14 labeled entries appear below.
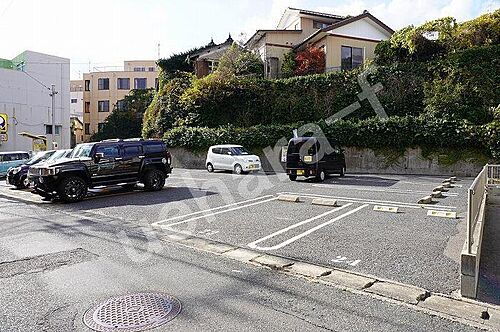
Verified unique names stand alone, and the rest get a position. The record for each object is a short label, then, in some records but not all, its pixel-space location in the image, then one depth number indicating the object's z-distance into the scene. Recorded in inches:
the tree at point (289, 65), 1039.6
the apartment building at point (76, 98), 2292.1
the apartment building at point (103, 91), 1982.0
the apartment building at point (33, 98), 1445.6
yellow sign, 1233.8
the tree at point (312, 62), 1003.9
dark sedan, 579.2
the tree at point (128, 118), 1573.6
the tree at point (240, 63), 1092.5
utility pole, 1252.8
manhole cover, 135.4
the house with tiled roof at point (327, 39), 1005.2
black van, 572.7
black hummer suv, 425.7
